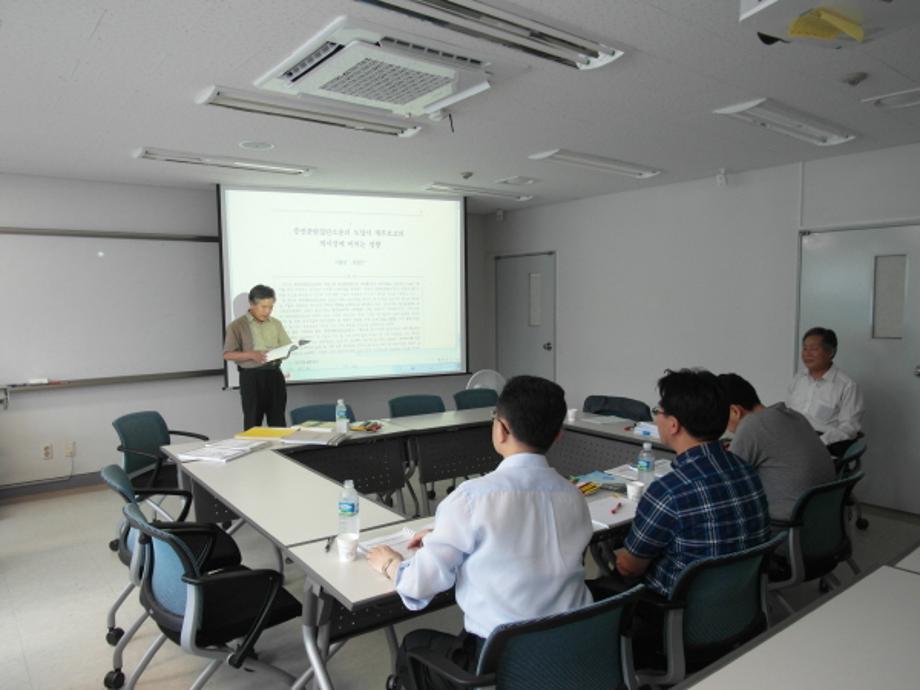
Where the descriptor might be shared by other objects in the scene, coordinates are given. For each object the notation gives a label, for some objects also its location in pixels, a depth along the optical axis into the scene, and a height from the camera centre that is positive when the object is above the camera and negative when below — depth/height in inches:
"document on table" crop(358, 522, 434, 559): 82.2 -31.6
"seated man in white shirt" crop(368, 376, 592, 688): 61.1 -22.8
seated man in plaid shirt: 74.8 -23.4
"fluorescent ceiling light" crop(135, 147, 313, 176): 174.7 +41.4
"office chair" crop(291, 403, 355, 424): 179.8 -30.9
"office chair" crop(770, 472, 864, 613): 99.2 -37.8
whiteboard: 205.2 -0.5
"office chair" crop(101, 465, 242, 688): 99.6 -41.8
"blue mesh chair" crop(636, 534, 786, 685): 71.4 -36.3
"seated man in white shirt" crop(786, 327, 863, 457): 164.9 -24.3
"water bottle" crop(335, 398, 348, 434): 156.2 -28.0
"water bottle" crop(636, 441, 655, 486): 115.4 -30.2
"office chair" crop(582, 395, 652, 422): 180.4 -30.2
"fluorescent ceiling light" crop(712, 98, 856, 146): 137.6 +42.0
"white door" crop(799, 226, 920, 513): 179.2 -8.8
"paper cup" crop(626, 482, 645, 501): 104.0 -30.6
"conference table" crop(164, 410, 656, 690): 75.9 -32.2
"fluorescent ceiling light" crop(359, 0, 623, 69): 89.9 +41.5
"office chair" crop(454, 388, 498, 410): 204.7 -30.4
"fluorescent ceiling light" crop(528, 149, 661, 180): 182.4 +42.3
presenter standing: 199.3 -16.1
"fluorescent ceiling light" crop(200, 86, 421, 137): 127.5 +41.4
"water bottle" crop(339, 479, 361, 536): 87.5 -28.2
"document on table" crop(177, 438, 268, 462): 132.1 -30.9
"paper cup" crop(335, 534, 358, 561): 79.7 -30.2
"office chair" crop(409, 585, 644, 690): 57.4 -33.2
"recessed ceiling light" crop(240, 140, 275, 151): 165.8 +41.8
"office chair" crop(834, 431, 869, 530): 129.0 -31.6
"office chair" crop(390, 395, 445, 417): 196.5 -31.3
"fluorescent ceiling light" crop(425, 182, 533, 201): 233.1 +43.0
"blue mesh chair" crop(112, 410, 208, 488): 153.8 -35.4
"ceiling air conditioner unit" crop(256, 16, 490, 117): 100.7 +40.5
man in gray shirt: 103.7 -24.7
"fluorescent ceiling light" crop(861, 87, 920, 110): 131.7 +42.5
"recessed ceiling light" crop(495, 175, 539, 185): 221.0 +43.2
